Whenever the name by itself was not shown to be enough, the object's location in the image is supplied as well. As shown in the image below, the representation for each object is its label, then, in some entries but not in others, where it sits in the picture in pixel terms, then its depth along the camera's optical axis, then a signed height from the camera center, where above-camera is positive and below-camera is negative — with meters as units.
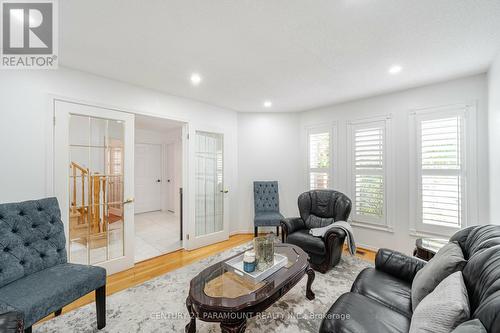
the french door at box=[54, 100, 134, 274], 2.41 -0.18
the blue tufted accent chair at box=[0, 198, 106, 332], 1.42 -0.87
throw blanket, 2.75 -0.92
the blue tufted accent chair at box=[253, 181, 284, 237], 4.20 -0.62
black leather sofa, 0.98 -0.93
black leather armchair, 2.65 -0.88
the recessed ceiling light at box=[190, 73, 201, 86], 2.67 +1.20
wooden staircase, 2.51 -0.53
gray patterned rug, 1.80 -1.41
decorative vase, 1.92 -0.80
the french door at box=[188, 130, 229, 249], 3.67 -0.47
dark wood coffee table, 1.38 -0.96
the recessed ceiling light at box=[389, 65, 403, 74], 2.46 +1.20
